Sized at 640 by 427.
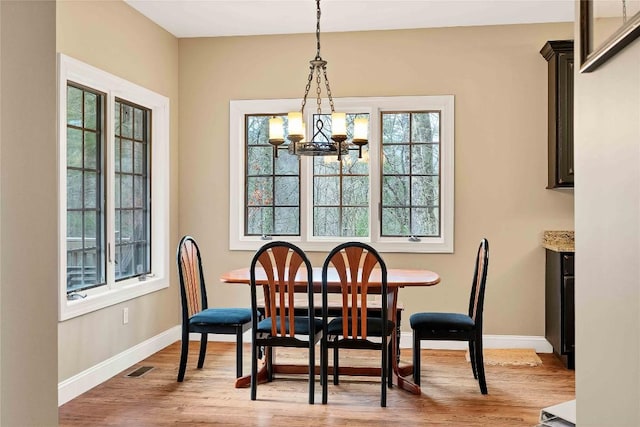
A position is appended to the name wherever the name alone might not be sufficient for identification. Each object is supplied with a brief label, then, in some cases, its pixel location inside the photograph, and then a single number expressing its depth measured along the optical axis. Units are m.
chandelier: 3.95
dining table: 4.06
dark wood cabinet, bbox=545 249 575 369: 4.64
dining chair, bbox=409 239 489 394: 4.02
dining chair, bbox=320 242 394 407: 3.71
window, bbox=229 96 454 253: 5.43
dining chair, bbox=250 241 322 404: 3.79
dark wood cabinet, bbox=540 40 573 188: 4.89
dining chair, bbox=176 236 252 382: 4.20
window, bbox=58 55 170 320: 4.03
